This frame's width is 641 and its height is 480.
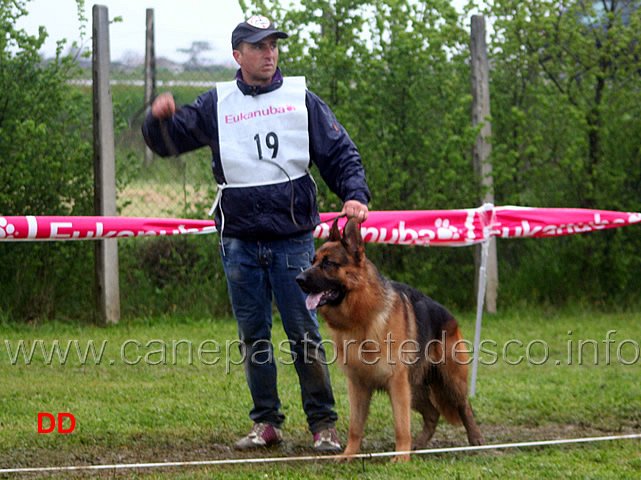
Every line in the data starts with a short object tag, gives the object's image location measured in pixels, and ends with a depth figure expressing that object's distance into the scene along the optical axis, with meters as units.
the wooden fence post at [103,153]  16.55
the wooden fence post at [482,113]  18.77
